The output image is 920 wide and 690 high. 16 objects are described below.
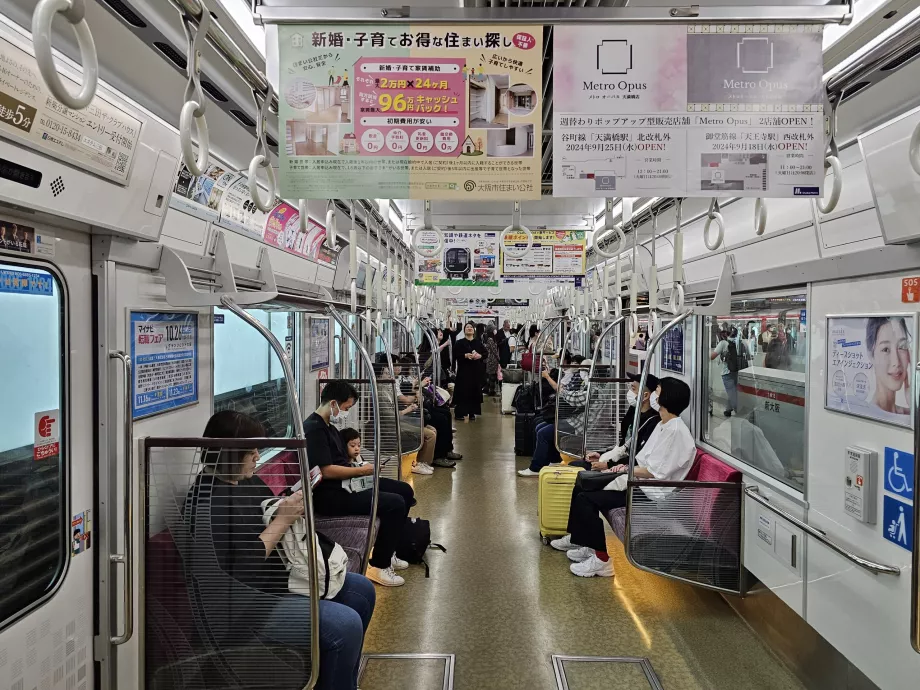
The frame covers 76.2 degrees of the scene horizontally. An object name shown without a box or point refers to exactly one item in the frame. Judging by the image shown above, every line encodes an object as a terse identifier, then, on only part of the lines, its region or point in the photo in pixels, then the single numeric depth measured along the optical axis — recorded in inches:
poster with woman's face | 105.9
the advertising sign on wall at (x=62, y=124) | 69.9
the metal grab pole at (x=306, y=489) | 88.3
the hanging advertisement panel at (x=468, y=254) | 297.9
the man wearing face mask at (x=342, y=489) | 158.9
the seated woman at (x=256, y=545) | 93.0
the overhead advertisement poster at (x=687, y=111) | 78.9
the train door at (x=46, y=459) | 83.0
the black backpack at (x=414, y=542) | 182.2
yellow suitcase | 202.8
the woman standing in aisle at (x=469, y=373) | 422.6
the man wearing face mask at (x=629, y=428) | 196.2
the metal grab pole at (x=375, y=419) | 133.3
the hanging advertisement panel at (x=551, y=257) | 296.7
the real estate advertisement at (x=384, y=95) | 79.9
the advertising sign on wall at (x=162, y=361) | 109.2
